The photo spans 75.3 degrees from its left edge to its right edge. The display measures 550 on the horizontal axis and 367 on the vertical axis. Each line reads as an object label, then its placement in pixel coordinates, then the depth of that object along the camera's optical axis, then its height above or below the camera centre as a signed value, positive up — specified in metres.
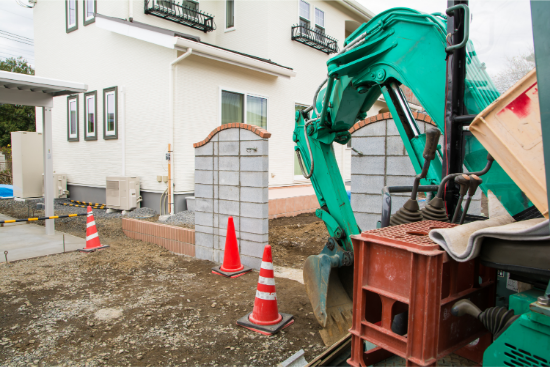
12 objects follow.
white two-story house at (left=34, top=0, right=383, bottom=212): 9.30 +2.59
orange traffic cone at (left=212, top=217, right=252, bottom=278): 5.39 -1.48
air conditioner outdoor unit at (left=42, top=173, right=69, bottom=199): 12.34 -0.86
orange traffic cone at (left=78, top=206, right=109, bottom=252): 6.79 -1.46
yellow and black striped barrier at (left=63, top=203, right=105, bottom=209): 10.62 -1.43
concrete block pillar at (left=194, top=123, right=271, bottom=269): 5.52 -0.44
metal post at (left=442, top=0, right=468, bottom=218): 2.33 +0.48
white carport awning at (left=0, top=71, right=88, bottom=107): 6.73 +1.47
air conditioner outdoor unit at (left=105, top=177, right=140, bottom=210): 9.72 -0.85
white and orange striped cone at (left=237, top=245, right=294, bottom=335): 3.82 -1.52
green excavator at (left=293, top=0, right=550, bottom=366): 2.30 +0.41
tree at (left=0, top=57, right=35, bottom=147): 23.89 +2.70
